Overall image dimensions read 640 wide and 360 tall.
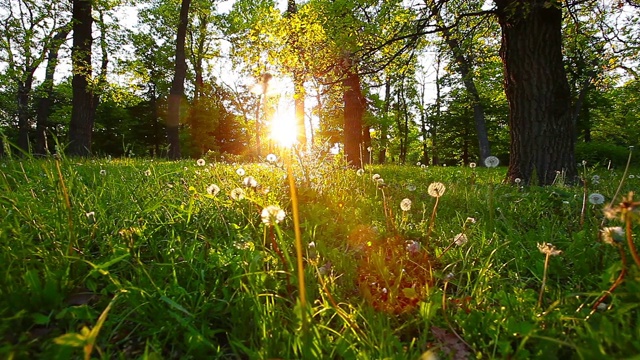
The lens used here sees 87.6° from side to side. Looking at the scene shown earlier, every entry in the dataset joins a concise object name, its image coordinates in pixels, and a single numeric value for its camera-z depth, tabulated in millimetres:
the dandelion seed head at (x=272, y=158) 4312
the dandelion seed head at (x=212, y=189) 2178
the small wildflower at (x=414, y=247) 1880
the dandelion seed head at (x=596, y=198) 2172
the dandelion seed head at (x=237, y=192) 2078
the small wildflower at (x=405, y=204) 2169
